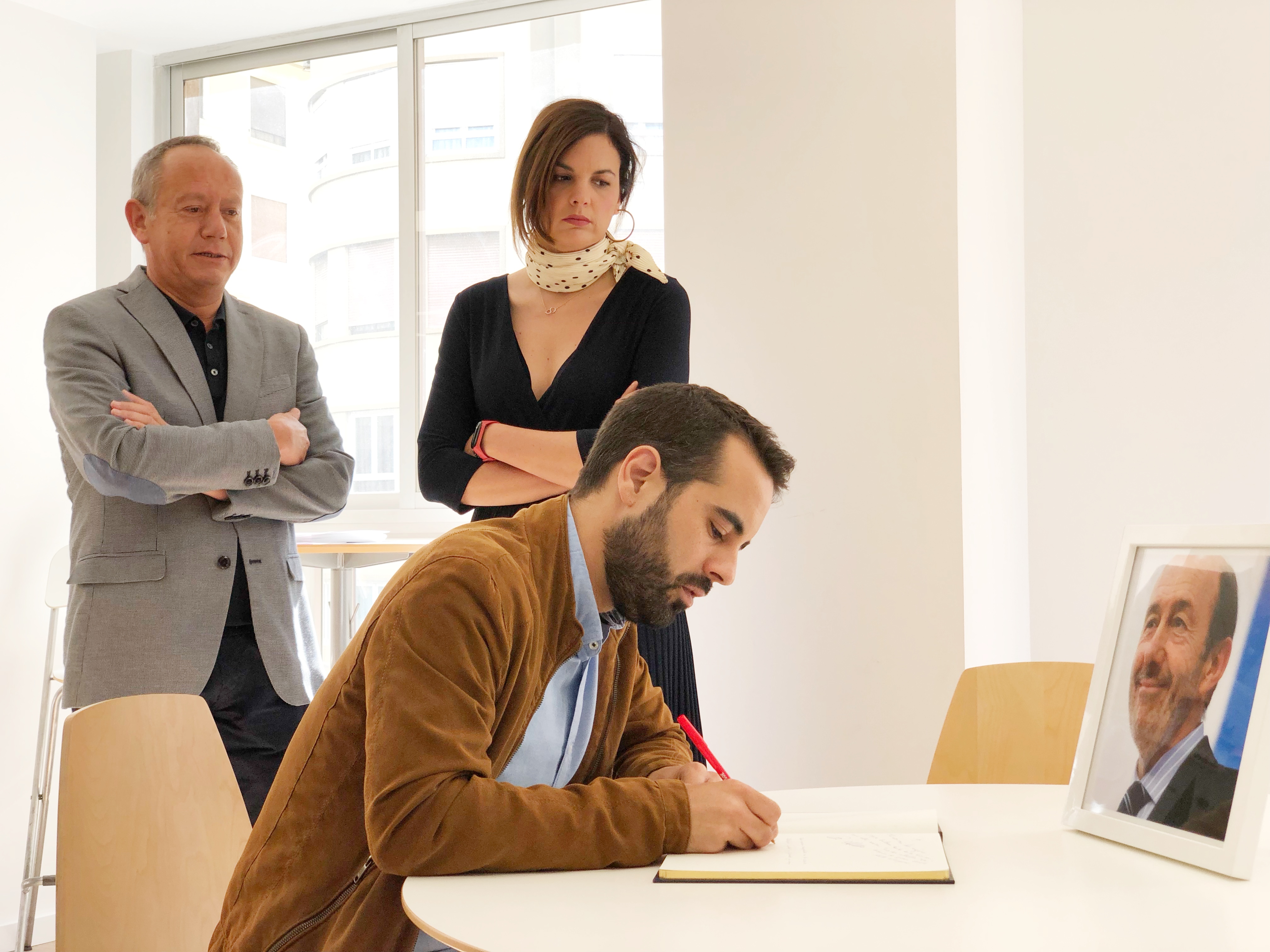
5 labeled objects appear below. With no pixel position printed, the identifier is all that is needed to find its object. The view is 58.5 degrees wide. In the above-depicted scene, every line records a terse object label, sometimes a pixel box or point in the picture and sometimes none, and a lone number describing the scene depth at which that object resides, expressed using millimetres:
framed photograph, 994
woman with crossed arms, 1918
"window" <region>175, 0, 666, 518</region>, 4121
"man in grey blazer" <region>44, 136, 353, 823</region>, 2010
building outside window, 4422
